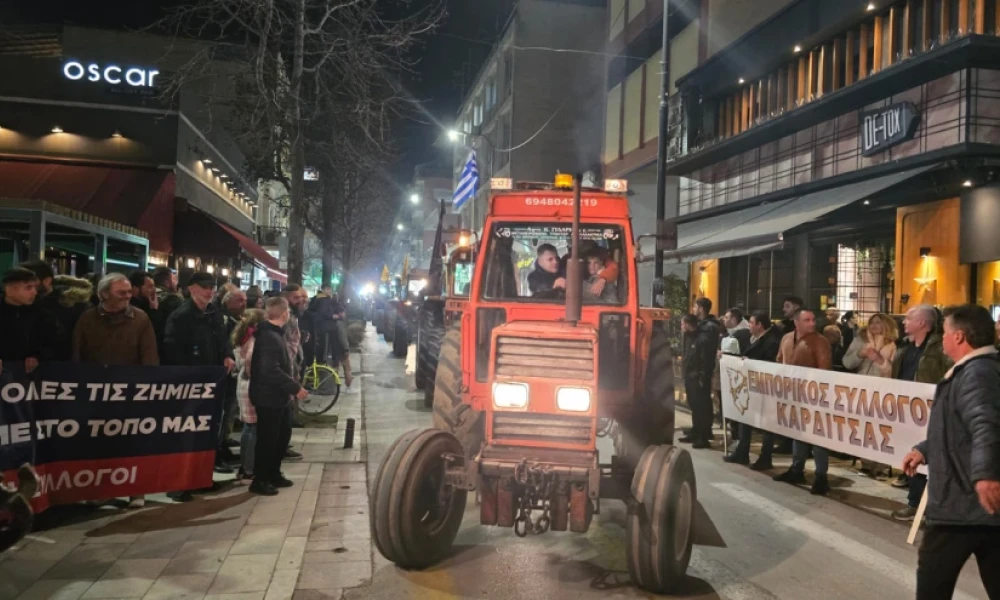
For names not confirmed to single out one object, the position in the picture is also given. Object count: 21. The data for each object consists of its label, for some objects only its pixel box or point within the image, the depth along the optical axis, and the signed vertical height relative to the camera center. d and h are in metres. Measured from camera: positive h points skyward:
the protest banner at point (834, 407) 6.78 -0.90
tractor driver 6.71 +0.40
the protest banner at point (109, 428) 5.78 -1.08
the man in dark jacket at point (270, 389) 7.05 -0.81
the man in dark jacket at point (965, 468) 3.38 -0.68
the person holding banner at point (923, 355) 6.93 -0.29
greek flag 30.14 +5.56
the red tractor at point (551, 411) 4.83 -0.76
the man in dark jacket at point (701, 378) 10.20 -0.86
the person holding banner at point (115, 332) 6.35 -0.28
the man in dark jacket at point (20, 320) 5.78 -0.17
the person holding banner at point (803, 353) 8.25 -0.37
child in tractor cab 6.44 +0.31
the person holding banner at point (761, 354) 8.90 -0.44
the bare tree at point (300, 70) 14.87 +5.15
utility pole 16.12 +4.03
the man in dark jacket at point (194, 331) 7.18 -0.28
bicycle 12.01 -1.33
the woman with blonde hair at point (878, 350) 8.48 -0.32
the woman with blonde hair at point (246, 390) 7.50 -0.90
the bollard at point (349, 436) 9.40 -1.65
